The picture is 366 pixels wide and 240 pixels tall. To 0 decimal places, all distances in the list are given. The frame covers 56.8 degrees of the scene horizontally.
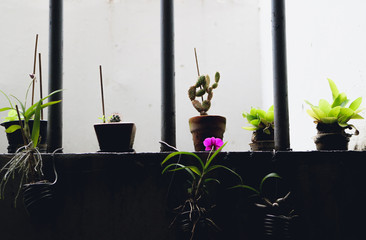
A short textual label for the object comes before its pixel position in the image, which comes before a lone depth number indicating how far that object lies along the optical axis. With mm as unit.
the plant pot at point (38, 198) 920
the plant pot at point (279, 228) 910
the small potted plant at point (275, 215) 911
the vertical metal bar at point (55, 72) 1055
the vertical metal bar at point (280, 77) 1031
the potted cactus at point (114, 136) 1096
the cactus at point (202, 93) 1292
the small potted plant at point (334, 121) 1113
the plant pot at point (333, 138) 1111
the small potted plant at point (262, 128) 1397
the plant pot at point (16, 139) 1153
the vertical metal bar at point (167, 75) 1077
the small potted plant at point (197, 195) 940
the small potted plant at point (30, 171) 925
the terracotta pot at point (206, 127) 1203
